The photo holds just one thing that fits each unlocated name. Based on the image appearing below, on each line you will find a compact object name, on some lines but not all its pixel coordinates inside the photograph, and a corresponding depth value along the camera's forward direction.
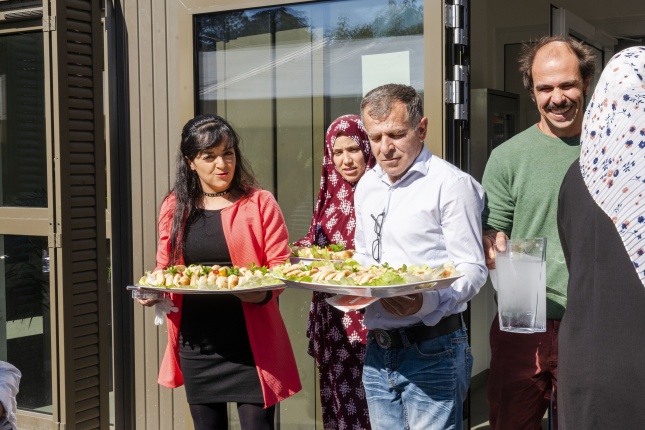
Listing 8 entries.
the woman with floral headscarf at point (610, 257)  1.68
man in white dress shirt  2.36
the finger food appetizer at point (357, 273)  2.25
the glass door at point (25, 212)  4.39
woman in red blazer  2.96
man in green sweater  2.56
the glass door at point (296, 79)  3.51
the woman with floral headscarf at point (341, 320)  3.30
